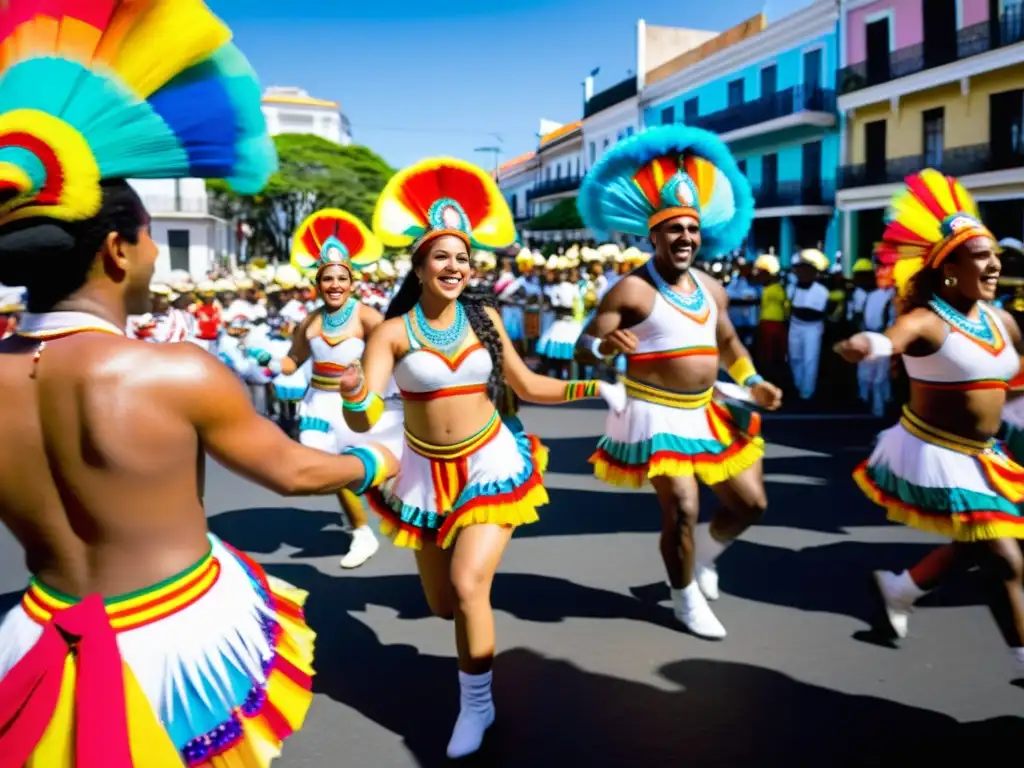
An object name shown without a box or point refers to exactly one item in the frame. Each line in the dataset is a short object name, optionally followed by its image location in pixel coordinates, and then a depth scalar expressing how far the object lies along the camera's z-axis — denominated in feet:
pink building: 74.84
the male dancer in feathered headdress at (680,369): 14.92
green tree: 181.78
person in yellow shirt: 43.80
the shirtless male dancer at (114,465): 6.09
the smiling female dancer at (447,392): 12.23
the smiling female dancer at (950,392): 12.89
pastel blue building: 93.66
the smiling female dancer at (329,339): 21.20
